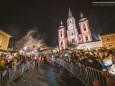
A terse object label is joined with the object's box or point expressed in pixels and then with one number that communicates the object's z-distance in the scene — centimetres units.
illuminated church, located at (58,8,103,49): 2879
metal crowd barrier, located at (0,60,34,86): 431
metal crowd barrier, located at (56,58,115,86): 260
